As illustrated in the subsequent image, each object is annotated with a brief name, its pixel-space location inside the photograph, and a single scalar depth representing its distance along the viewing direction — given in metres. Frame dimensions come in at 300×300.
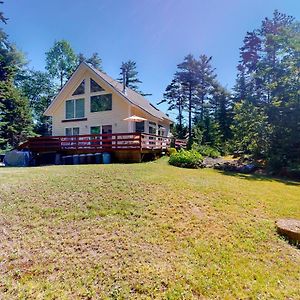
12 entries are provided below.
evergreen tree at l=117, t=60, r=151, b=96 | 38.47
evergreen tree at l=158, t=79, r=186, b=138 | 34.53
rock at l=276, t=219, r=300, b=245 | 5.07
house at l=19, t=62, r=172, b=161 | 14.42
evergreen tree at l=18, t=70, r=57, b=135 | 34.94
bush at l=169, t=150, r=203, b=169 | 13.20
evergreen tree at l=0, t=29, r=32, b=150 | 25.99
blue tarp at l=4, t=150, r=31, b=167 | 15.14
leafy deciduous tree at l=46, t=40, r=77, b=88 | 35.69
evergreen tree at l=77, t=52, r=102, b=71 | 38.06
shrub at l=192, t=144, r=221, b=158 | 20.62
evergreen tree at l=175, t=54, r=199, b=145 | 32.59
